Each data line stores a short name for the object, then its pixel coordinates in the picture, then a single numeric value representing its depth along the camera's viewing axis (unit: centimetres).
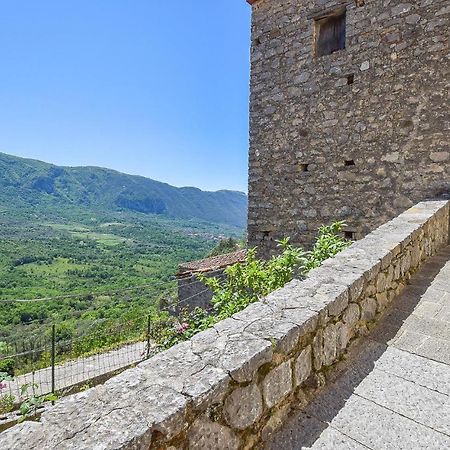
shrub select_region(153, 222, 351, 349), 296
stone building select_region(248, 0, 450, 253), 477
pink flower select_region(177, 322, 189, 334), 370
